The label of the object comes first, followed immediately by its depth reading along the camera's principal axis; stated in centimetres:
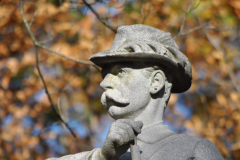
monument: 615
